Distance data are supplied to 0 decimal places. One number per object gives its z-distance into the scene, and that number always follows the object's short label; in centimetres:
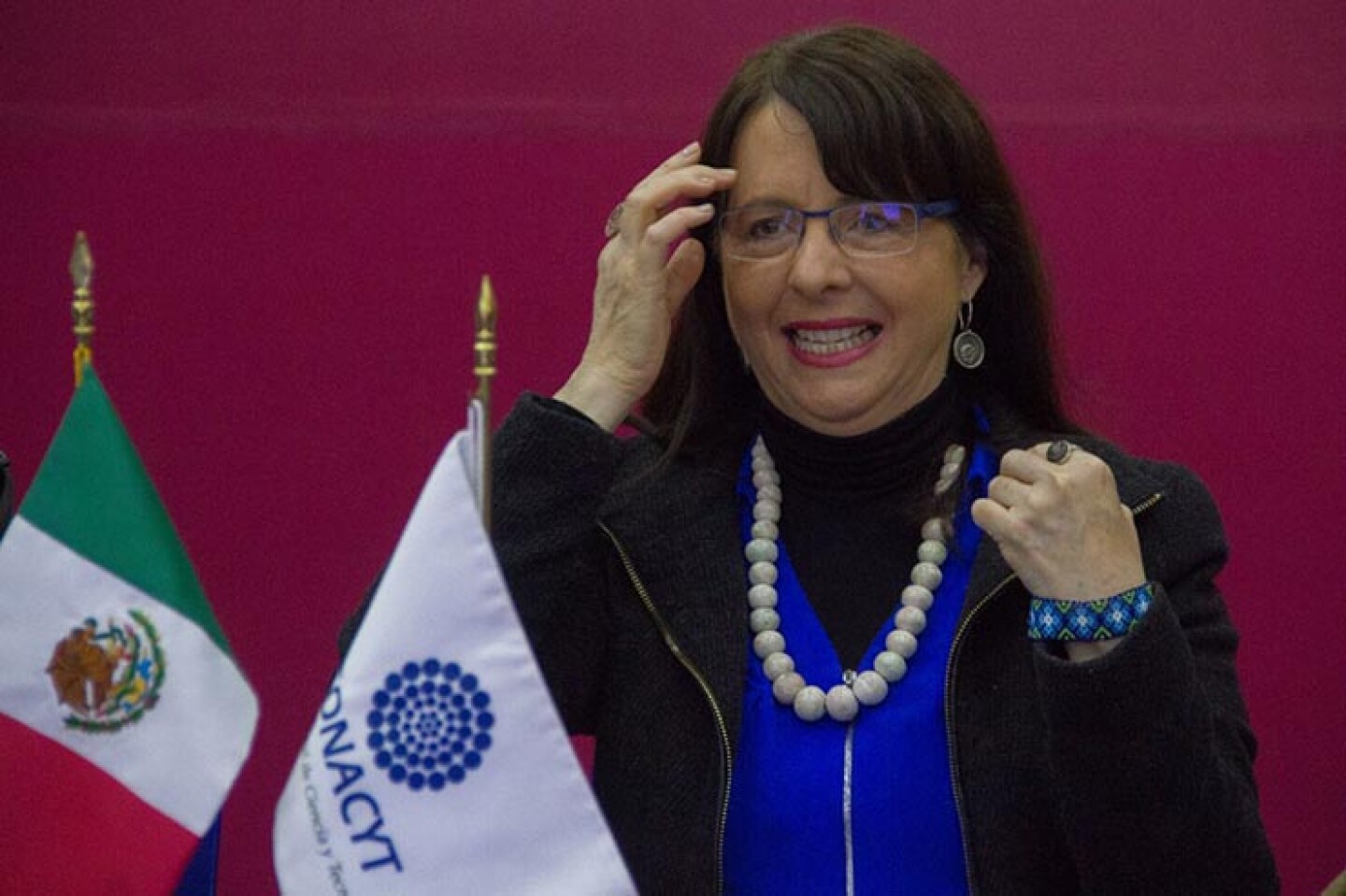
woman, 603
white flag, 590
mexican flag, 602
